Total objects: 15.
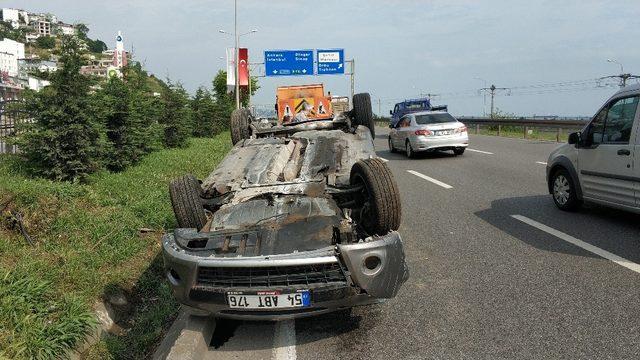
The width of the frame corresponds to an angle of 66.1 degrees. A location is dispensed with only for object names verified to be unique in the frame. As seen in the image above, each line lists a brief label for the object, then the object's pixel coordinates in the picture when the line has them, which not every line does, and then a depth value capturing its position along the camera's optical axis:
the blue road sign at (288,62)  34.75
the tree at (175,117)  17.66
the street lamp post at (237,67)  31.53
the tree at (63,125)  8.40
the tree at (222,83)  57.50
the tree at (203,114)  24.25
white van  5.99
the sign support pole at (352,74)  38.81
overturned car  3.49
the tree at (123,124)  10.74
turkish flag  34.00
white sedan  15.41
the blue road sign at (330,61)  36.44
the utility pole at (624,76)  24.59
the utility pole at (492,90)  50.39
